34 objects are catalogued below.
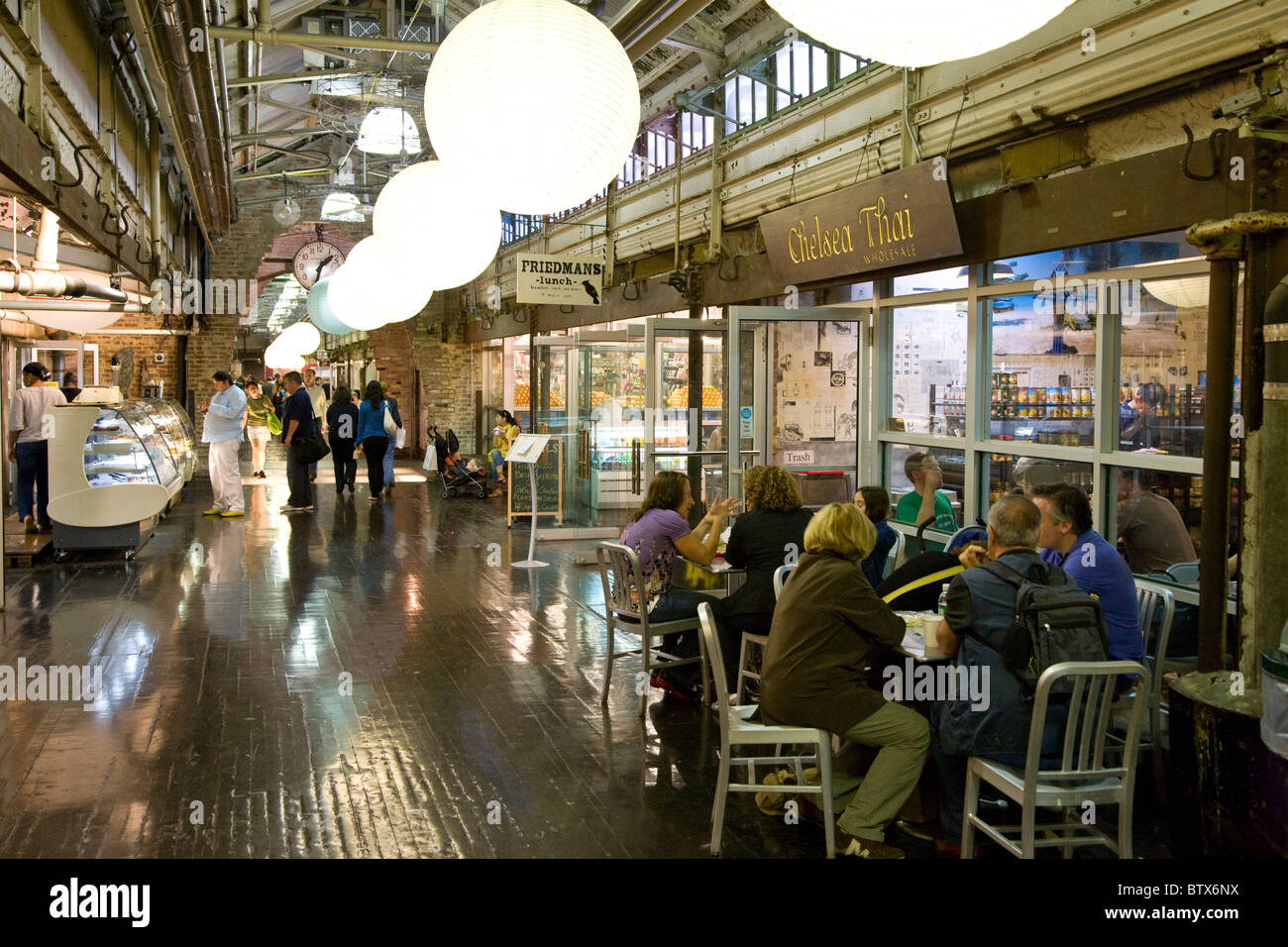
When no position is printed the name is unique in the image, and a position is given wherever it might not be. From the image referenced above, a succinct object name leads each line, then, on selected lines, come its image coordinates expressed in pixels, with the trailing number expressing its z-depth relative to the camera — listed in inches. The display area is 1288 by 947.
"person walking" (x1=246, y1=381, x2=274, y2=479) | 684.7
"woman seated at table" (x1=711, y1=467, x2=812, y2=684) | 199.3
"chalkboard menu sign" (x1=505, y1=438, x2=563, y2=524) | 443.8
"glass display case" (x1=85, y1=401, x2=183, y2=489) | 379.9
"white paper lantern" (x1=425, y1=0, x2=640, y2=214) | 137.9
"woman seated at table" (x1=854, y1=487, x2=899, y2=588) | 211.2
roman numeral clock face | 601.0
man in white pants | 485.4
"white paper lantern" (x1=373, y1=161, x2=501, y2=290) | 216.1
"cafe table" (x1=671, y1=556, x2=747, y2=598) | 241.6
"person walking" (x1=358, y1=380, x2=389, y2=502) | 576.7
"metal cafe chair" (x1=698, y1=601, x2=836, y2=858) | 143.8
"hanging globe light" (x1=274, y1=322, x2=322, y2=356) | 641.0
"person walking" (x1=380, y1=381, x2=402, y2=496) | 588.6
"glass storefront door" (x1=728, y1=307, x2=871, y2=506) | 302.2
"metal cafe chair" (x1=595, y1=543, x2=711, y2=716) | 210.4
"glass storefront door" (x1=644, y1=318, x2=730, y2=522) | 349.4
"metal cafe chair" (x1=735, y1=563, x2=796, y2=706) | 193.8
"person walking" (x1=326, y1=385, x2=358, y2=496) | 570.5
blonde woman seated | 144.5
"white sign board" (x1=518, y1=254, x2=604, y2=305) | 386.3
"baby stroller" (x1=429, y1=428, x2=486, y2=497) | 593.0
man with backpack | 133.5
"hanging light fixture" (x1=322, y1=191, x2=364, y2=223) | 647.8
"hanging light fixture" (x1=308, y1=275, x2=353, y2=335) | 507.5
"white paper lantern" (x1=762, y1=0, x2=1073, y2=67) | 99.2
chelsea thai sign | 244.1
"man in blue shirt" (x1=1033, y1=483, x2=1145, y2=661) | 161.9
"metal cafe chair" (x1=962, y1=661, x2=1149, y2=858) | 126.8
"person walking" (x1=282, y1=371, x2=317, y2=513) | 527.8
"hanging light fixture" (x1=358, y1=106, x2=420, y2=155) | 535.2
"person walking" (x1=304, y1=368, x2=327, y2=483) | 848.3
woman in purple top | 216.8
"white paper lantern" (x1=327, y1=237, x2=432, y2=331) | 280.1
